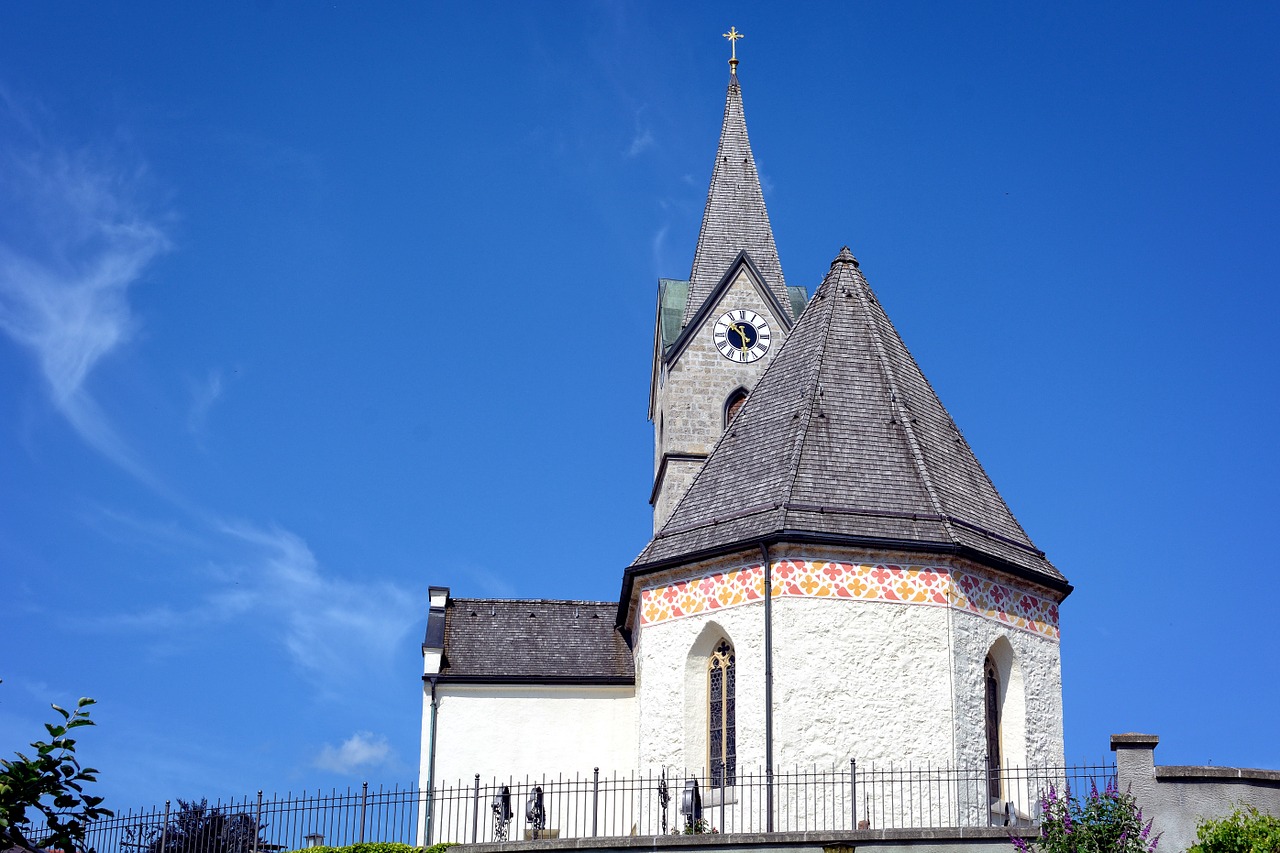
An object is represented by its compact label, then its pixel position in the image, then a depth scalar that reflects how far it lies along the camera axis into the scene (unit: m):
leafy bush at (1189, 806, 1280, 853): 18.86
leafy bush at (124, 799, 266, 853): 22.62
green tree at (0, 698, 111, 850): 17.05
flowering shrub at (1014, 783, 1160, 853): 19.38
